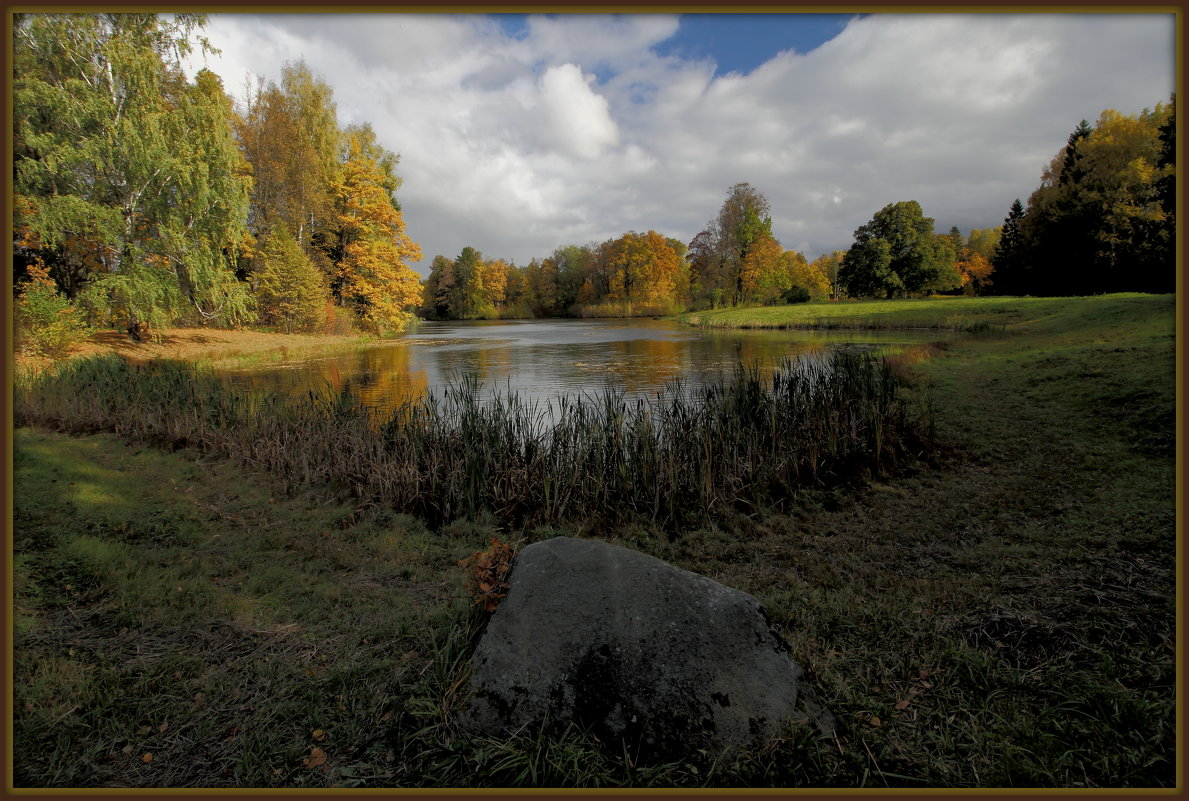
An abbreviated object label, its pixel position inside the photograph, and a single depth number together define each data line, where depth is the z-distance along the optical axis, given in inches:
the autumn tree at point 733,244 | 2009.1
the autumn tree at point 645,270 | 2566.4
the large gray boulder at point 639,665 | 83.8
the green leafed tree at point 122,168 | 624.7
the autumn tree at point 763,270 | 1979.6
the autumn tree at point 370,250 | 1197.7
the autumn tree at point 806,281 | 2235.1
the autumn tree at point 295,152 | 1157.7
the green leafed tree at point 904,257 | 1914.4
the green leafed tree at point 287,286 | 1022.4
